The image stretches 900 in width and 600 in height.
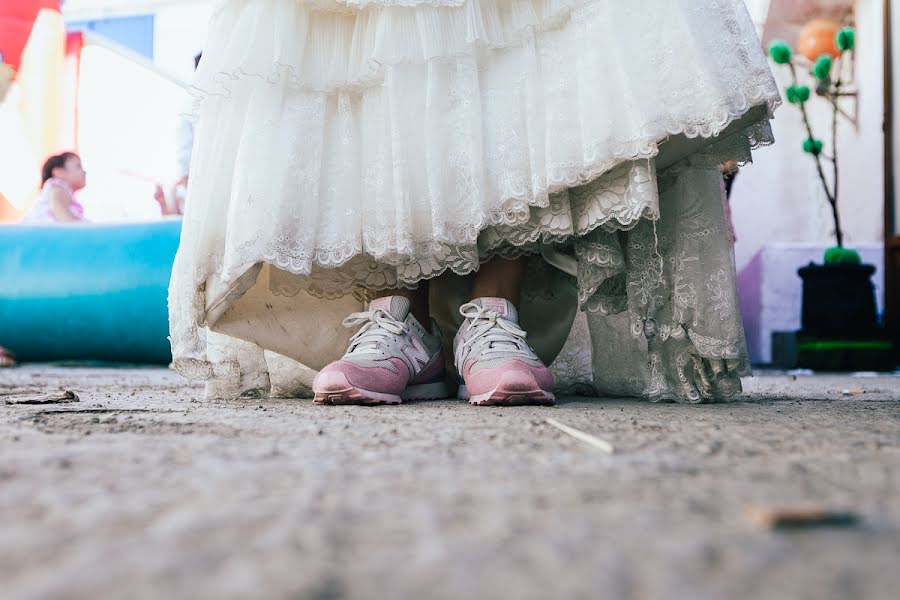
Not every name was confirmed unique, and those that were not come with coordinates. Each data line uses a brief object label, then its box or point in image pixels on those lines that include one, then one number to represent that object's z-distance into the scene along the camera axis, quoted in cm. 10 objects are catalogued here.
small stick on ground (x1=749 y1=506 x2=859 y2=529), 28
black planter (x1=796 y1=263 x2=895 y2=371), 268
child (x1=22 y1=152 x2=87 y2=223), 382
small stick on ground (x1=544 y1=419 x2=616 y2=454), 46
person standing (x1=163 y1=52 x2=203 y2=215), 355
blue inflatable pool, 254
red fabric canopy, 551
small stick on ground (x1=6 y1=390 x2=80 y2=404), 87
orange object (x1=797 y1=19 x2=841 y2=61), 362
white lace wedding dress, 83
